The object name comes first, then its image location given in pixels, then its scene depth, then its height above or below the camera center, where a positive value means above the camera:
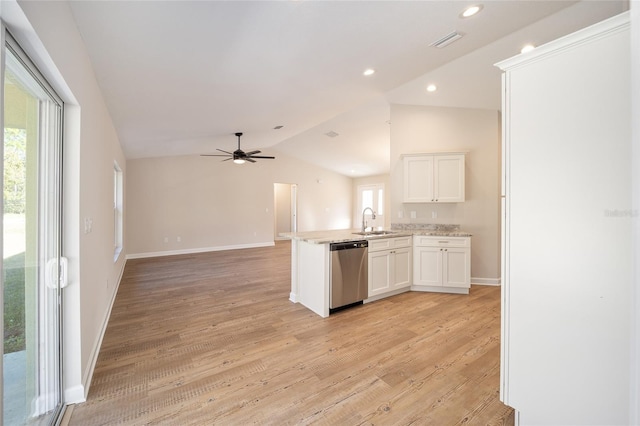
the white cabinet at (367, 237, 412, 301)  3.62 -0.72
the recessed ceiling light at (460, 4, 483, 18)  2.26 +1.69
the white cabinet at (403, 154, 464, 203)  4.32 +0.57
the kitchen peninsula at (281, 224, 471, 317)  3.28 -0.67
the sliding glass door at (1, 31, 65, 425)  1.18 -0.16
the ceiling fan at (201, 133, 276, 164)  5.61 +1.17
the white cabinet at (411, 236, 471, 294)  3.97 -0.73
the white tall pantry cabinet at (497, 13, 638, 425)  1.19 -0.08
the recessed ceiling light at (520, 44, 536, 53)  2.96 +1.79
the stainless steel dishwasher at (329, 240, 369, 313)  3.24 -0.73
